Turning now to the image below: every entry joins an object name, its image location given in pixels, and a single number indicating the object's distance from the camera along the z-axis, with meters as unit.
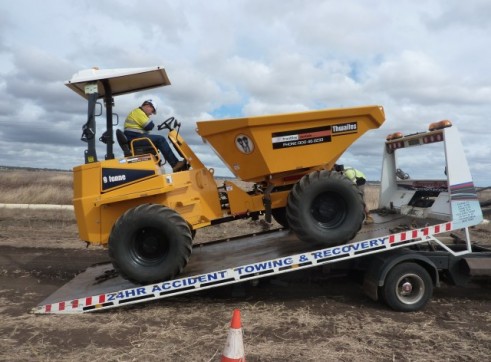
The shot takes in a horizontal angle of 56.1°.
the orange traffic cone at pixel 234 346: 3.46
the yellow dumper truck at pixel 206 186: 5.72
